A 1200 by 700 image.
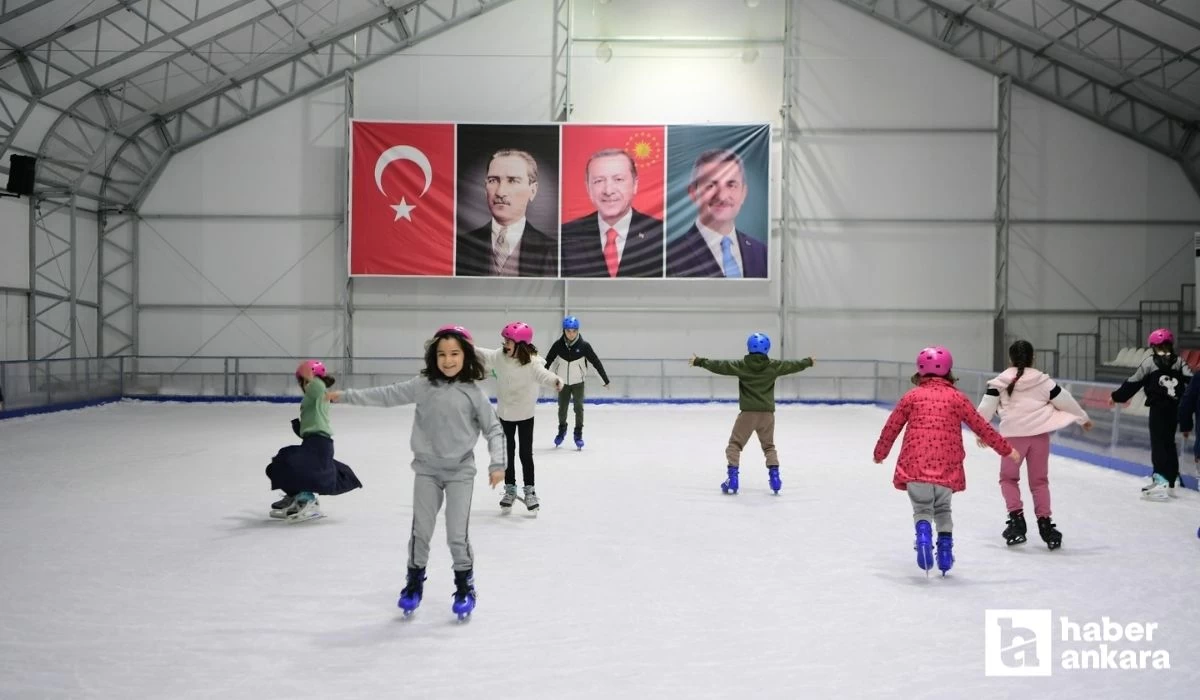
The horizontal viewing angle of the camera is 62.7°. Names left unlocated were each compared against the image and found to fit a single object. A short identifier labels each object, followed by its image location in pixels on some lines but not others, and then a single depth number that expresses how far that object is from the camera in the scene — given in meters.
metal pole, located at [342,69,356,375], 22.06
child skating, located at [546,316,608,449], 12.12
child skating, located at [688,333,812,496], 8.88
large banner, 21.31
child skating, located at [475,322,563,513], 8.05
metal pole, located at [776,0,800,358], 22.17
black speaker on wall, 17.55
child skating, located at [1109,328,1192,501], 8.84
